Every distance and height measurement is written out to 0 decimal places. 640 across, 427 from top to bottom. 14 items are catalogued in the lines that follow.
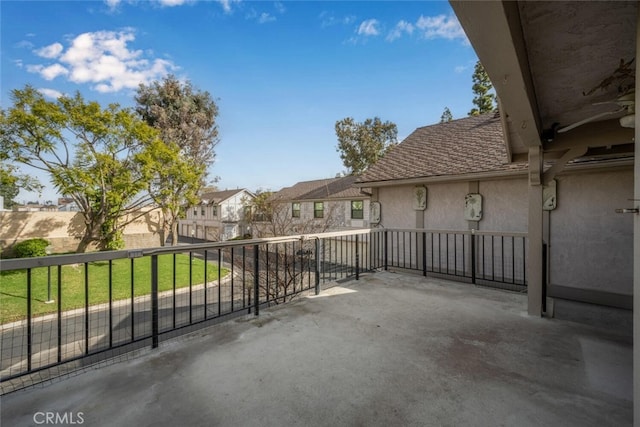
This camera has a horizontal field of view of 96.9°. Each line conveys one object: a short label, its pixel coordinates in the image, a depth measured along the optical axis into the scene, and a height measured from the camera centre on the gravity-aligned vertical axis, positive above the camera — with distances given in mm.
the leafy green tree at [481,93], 17500 +7529
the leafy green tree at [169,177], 11877 +1739
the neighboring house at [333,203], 15375 +685
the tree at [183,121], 15875 +5970
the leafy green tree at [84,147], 9461 +2499
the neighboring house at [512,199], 4641 +312
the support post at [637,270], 1157 -231
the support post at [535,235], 3242 -246
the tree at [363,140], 22672 +6065
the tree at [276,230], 7000 -525
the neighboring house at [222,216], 22875 -108
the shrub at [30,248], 11180 -1303
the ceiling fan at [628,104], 1707 +676
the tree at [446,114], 22659 +8009
